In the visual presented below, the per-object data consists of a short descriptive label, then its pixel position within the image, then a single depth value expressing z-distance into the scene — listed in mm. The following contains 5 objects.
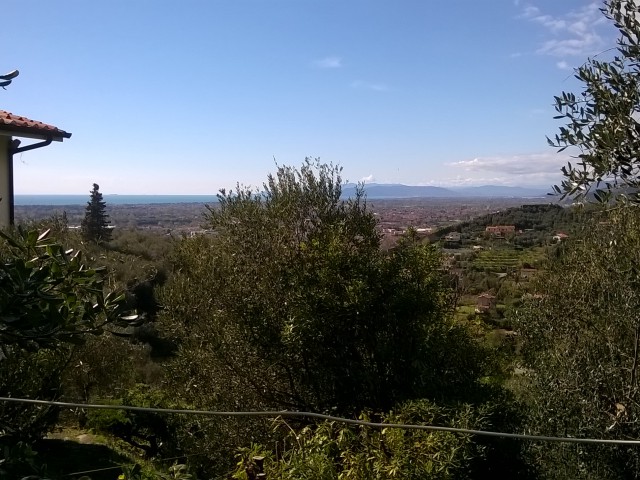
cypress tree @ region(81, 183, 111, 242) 35138
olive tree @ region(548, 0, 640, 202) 3197
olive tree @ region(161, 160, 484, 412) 7938
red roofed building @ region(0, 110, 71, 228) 8750
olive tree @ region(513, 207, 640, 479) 6402
